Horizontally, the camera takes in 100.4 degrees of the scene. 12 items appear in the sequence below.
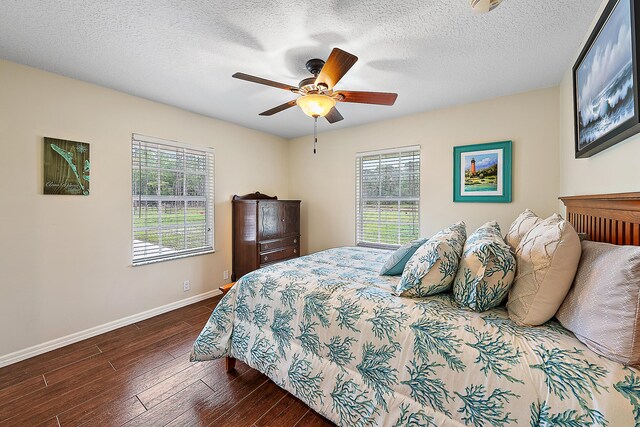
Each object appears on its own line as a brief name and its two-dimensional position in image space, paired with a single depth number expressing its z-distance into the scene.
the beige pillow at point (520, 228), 1.54
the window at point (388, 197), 3.58
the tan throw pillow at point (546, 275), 1.14
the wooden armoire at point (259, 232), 3.67
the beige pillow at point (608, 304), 0.88
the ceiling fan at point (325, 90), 1.76
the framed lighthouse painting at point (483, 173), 2.91
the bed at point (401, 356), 0.93
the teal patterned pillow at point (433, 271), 1.48
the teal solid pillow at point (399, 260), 1.96
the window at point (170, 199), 3.03
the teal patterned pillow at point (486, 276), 1.28
